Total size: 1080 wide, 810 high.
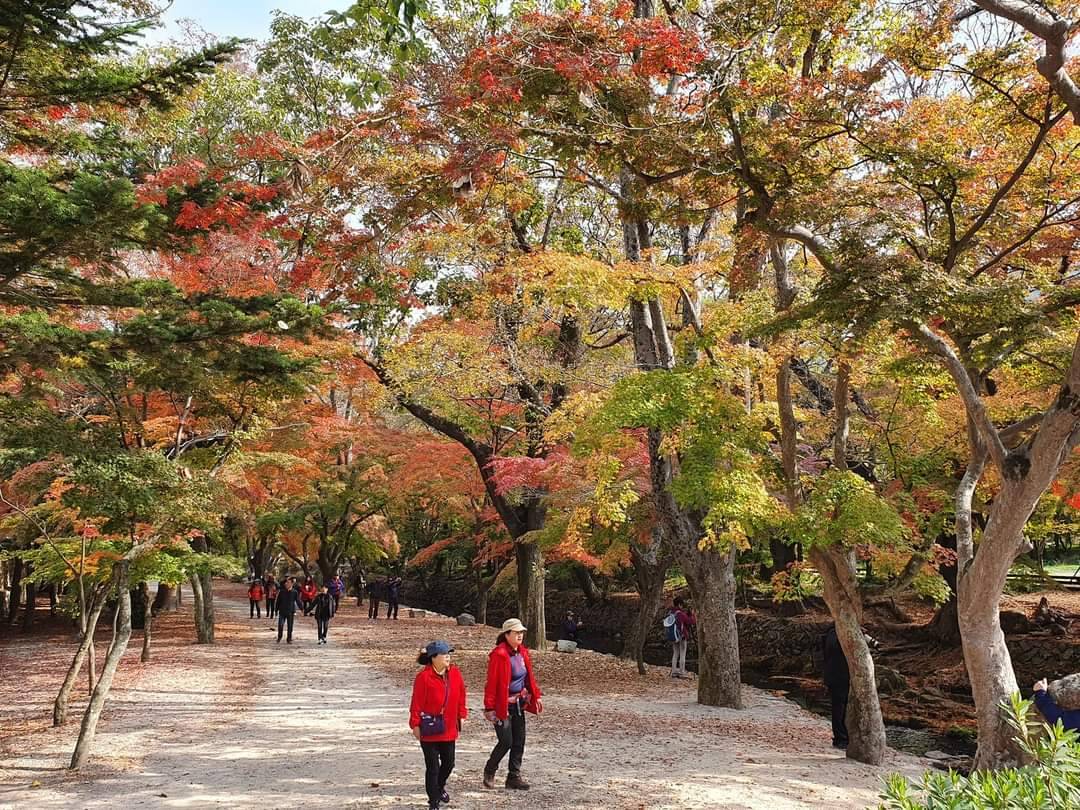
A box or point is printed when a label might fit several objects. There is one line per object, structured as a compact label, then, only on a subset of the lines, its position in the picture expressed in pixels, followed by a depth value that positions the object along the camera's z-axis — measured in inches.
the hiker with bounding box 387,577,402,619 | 1133.7
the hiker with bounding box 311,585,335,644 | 790.5
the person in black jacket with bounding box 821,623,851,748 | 386.6
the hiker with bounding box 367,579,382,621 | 1145.4
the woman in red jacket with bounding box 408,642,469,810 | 244.7
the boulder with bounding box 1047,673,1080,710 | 237.0
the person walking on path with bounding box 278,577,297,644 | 772.6
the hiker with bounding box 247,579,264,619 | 1112.2
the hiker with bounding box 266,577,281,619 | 1123.3
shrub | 118.4
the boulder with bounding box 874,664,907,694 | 670.5
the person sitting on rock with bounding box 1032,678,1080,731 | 236.5
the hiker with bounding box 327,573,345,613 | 1073.5
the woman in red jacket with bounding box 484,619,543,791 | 269.9
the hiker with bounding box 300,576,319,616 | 1024.9
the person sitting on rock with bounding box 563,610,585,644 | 913.5
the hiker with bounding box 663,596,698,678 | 658.8
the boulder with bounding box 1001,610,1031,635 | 761.0
